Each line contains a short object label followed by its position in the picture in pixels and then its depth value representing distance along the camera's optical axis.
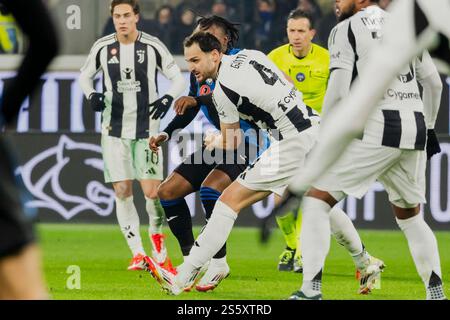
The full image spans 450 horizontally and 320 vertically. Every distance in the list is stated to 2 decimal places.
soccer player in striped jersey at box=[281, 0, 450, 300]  13.91
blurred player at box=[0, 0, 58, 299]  7.07
